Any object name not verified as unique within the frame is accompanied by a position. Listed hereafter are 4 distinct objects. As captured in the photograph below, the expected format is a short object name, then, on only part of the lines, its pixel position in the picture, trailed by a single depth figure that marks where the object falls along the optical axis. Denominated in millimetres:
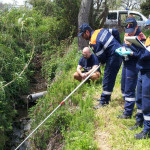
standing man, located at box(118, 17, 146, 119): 3438
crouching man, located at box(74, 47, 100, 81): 5281
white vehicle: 13615
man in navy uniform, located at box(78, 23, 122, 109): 3949
